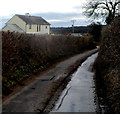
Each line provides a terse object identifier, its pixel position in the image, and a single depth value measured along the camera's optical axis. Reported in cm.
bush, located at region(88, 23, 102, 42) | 4368
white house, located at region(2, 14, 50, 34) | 5016
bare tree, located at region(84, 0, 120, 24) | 3380
